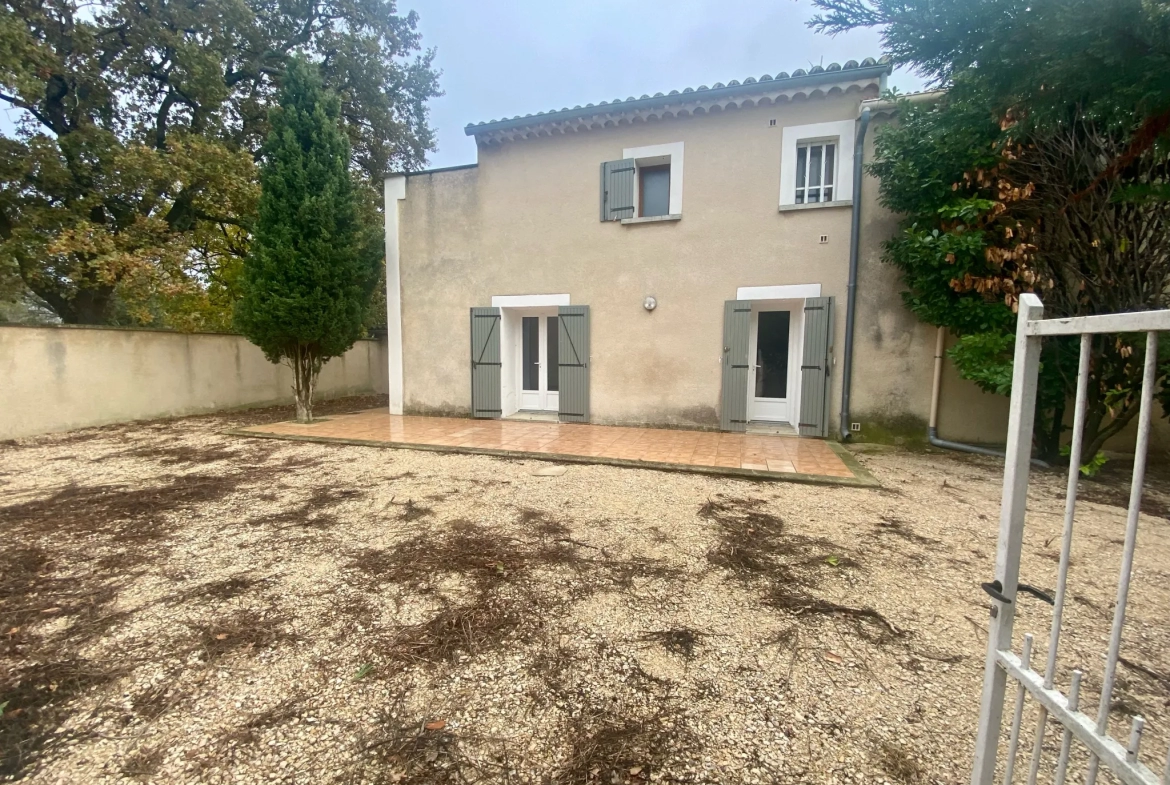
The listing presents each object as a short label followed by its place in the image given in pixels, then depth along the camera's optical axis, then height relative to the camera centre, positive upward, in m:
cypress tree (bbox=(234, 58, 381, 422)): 6.91 +1.81
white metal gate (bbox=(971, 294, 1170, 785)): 0.83 -0.51
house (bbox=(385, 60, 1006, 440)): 6.42 +1.25
